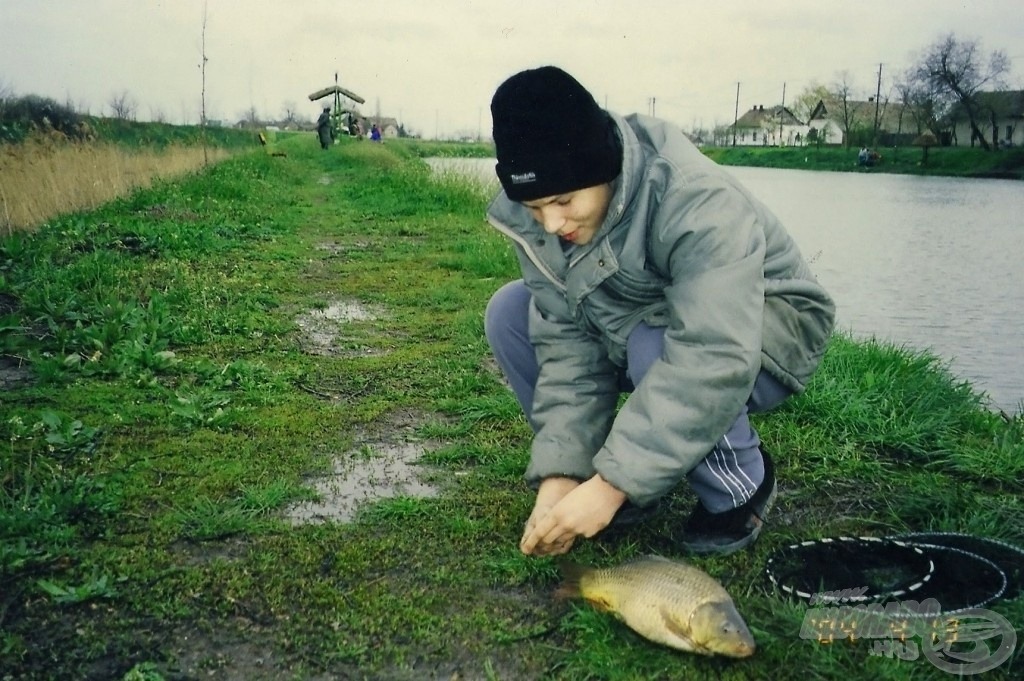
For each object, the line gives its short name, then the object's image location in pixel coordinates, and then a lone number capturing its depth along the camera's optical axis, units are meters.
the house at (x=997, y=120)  46.17
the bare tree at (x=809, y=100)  87.69
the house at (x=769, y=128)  93.75
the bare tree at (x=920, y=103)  46.72
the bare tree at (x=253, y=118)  50.37
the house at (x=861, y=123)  61.25
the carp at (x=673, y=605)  1.91
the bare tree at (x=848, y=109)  74.59
